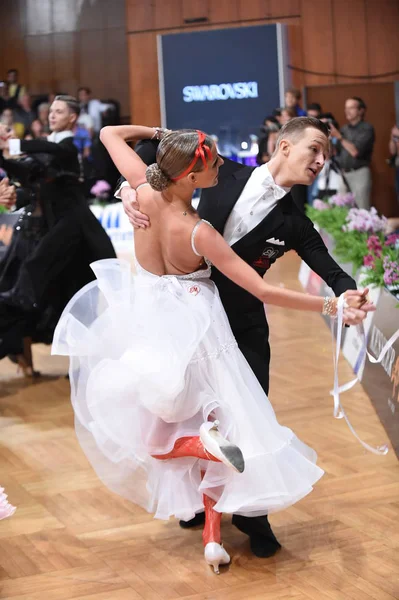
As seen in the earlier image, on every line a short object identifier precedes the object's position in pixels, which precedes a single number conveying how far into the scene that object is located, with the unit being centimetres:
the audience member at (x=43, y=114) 1251
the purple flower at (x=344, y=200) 828
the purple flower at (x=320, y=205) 841
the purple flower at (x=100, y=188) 1171
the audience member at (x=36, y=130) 1229
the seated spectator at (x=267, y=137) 1058
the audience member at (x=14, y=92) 1312
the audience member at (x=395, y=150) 1048
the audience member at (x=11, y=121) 1219
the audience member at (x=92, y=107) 1324
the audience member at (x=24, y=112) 1299
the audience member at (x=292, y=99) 1066
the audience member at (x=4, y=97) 1301
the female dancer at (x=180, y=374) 285
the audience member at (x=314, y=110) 1024
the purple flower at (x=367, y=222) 640
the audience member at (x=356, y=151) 1031
